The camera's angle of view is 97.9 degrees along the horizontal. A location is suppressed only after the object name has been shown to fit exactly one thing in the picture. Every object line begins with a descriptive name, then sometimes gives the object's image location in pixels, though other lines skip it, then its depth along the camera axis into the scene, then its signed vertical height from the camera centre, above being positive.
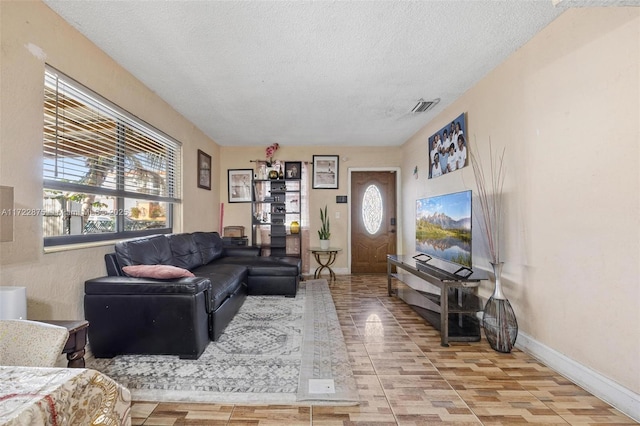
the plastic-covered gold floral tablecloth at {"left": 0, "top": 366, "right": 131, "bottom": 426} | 0.63 -0.44
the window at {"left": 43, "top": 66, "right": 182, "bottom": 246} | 2.03 +0.44
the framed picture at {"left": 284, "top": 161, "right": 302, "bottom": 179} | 5.46 +0.94
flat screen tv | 2.68 -0.12
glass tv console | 2.48 -0.84
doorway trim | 5.56 +0.29
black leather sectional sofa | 2.08 -0.73
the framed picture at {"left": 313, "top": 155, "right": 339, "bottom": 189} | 5.55 +0.91
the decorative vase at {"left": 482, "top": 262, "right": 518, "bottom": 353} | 2.28 -0.87
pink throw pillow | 2.16 -0.43
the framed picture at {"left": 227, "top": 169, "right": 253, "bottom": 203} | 5.55 +0.62
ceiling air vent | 3.44 +1.42
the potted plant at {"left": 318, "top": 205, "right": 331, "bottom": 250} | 5.12 -0.28
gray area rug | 1.73 -1.10
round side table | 4.96 -0.80
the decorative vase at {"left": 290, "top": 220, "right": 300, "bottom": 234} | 5.24 -0.21
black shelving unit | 5.10 +0.01
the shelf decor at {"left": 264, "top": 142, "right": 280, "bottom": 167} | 5.31 +1.28
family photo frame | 3.26 +0.89
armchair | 1.00 -0.46
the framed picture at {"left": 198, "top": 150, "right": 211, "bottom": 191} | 4.54 +0.79
